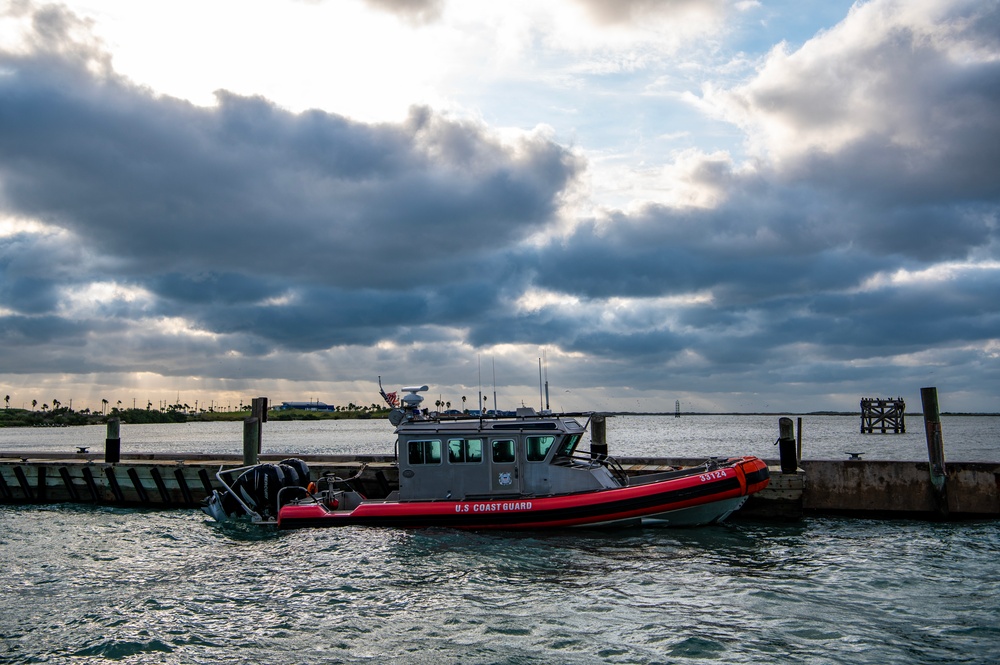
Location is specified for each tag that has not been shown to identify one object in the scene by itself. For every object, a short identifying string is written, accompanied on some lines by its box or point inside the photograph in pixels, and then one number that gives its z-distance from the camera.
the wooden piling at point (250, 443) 24.17
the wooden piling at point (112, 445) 25.48
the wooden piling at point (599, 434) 22.97
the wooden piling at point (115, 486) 24.48
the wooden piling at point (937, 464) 18.70
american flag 18.58
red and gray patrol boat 16.94
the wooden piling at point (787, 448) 19.30
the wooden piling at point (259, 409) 26.14
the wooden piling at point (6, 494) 25.55
